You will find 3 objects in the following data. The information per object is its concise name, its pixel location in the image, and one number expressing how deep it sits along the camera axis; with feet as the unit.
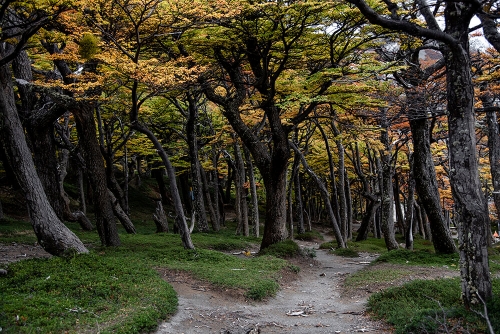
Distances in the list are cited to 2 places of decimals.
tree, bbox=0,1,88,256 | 27.99
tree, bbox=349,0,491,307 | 19.35
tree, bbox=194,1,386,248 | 34.32
